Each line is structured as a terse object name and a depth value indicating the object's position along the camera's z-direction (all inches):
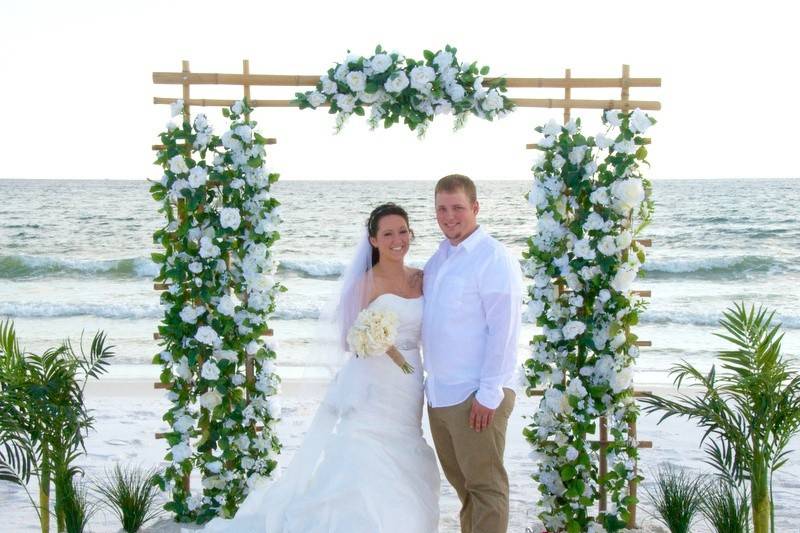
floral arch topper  187.9
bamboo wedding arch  192.4
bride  171.5
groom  166.7
